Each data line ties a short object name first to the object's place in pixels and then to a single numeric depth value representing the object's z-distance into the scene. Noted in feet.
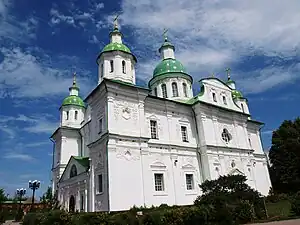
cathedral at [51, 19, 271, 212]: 61.72
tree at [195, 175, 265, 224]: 42.85
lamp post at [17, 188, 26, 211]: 104.12
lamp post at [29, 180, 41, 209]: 93.58
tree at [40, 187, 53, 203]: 172.08
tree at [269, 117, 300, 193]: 107.04
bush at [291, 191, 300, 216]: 48.60
